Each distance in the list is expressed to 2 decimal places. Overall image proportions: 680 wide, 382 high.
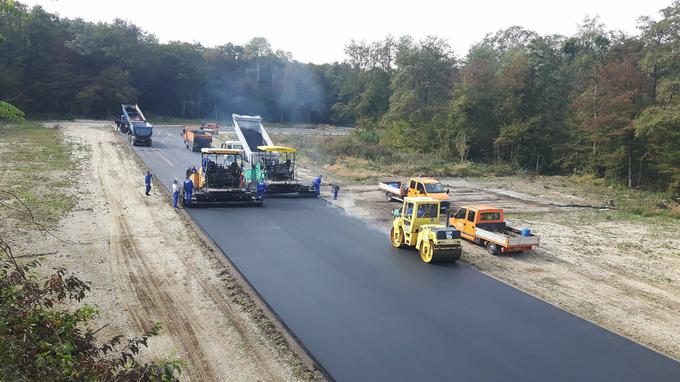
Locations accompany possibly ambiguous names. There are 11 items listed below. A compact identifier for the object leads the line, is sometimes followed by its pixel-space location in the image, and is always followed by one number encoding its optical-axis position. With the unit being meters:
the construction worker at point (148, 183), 23.84
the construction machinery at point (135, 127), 42.09
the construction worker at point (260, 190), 23.60
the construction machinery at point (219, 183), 22.19
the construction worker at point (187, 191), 21.78
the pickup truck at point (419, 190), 24.41
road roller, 15.51
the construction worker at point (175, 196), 21.65
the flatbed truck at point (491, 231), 17.11
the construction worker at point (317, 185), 26.31
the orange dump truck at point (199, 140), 40.88
